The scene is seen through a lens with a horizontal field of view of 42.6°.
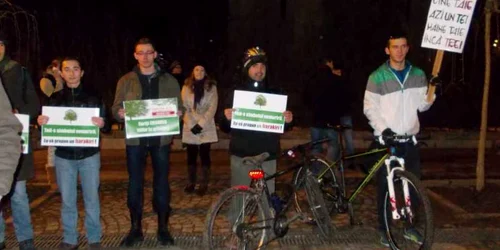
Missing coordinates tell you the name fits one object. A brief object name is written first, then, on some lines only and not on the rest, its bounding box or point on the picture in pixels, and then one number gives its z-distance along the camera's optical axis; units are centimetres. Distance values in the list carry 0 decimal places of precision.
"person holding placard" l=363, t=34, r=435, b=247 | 604
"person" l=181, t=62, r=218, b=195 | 845
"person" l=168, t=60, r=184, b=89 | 927
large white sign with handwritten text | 668
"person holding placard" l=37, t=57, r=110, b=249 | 598
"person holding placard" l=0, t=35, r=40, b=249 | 578
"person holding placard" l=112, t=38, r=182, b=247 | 613
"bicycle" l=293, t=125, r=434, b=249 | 560
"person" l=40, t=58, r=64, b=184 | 847
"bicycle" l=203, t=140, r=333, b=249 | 543
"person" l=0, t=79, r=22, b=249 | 295
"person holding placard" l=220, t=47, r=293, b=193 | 604
